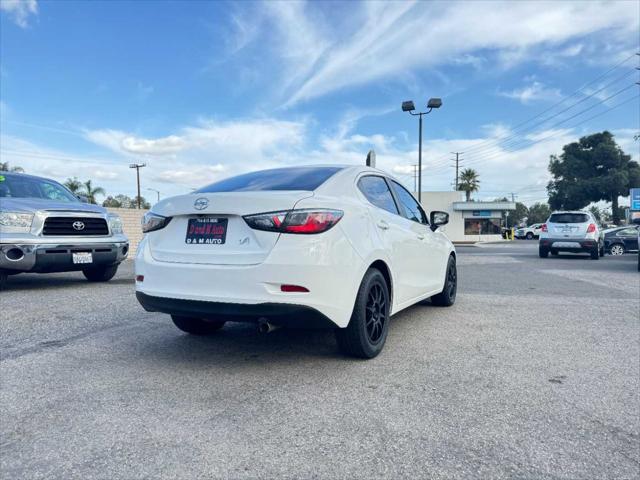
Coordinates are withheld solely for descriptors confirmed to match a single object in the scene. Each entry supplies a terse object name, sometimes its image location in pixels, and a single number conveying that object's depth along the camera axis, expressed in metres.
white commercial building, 43.88
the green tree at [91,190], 48.53
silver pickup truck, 6.14
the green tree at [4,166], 38.71
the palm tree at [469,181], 67.75
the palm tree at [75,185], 45.54
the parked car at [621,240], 19.31
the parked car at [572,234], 15.00
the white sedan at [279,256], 2.97
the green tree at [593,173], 51.88
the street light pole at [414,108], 20.25
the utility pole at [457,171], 68.19
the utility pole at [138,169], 57.48
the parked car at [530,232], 48.53
